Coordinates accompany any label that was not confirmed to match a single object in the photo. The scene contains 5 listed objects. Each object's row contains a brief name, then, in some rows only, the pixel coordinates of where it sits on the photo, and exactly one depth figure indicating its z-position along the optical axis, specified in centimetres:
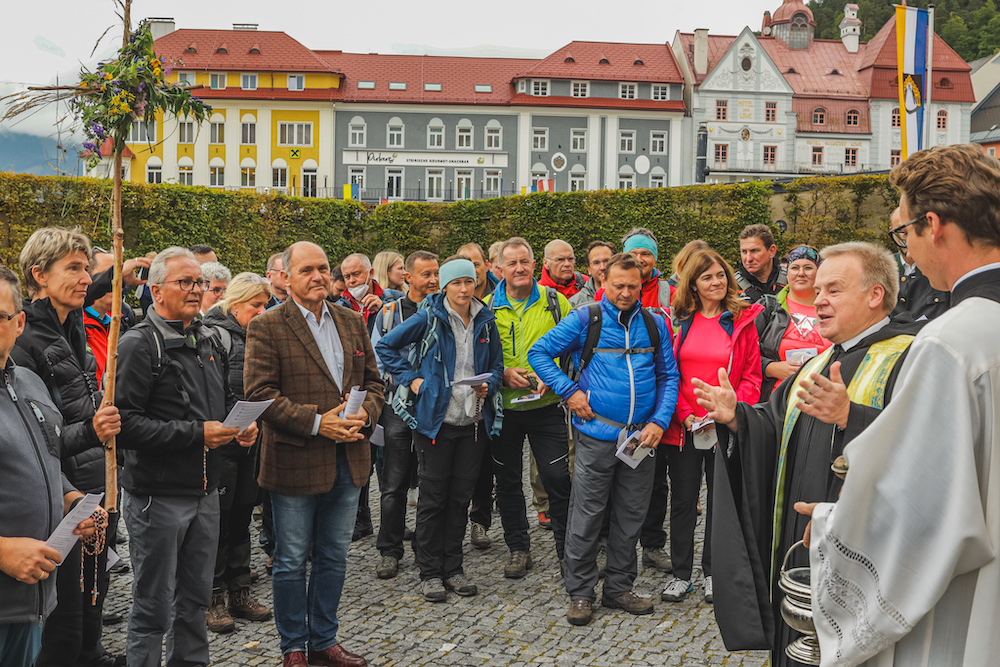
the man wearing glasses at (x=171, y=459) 405
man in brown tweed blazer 461
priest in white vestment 195
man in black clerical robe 327
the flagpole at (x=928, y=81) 1172
